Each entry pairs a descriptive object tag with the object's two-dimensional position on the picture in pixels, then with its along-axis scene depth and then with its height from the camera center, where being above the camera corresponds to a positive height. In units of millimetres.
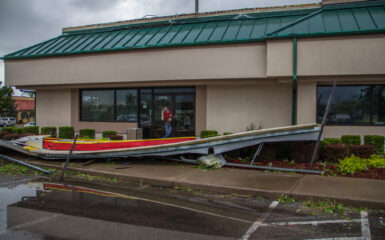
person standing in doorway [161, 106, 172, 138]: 13443 -135
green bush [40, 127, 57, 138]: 15601 -787
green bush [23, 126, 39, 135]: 15791 -735
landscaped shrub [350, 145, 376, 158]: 9055 -961
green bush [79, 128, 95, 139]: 14852 -788
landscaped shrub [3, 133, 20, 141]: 13892 -941
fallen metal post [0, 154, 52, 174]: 8727 -1499
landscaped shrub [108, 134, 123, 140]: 13203 -903
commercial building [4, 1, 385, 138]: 10734 +1761
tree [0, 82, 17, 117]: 52688 +2494
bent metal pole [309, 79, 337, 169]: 7941 -972
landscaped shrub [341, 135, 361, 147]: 10773 -759
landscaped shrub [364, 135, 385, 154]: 10319 -796
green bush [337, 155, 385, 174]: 7969 -1224
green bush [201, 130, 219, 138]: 12484 -672
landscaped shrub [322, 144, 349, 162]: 8938 -1003
